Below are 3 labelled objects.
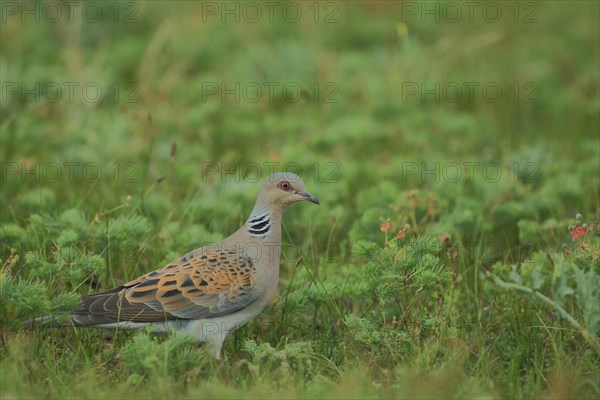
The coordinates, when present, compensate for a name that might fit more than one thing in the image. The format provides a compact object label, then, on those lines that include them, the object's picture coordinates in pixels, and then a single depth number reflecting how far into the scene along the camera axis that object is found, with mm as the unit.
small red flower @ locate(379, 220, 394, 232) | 11383
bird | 11187
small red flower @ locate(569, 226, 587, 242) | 10966
